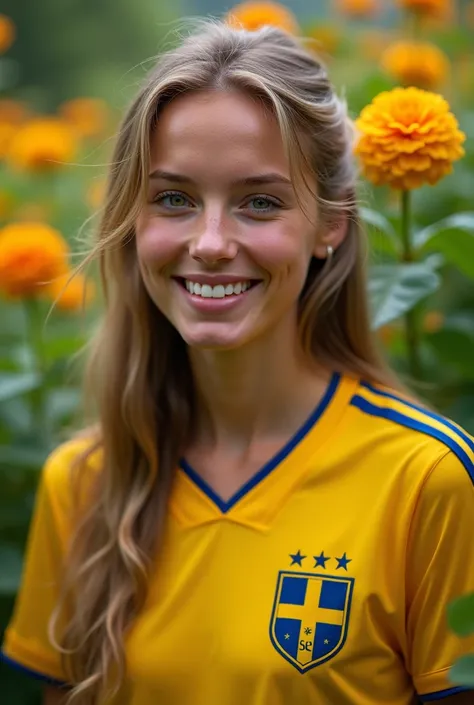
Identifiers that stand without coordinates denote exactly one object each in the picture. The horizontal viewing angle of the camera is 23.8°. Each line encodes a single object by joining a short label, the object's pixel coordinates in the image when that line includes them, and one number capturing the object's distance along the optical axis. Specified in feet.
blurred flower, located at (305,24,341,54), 8.41
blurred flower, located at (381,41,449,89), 6.88
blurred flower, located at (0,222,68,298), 6.40
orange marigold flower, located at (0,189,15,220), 8.82
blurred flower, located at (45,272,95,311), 6.94
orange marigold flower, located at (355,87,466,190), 4.67
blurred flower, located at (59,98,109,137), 10.24
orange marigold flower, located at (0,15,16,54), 8.61
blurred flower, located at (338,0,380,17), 8.71
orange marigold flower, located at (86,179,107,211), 8.16
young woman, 4.46
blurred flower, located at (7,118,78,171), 8.46
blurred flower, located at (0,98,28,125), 10.39
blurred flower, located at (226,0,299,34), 6.89
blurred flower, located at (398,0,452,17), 7.26
